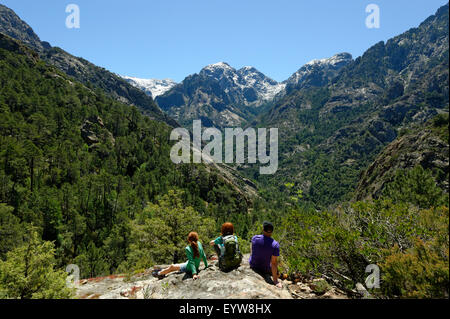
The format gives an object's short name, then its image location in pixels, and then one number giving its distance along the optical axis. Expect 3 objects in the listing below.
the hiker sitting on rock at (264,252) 8.11
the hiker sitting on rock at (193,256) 8.81
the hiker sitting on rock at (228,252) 8.35
